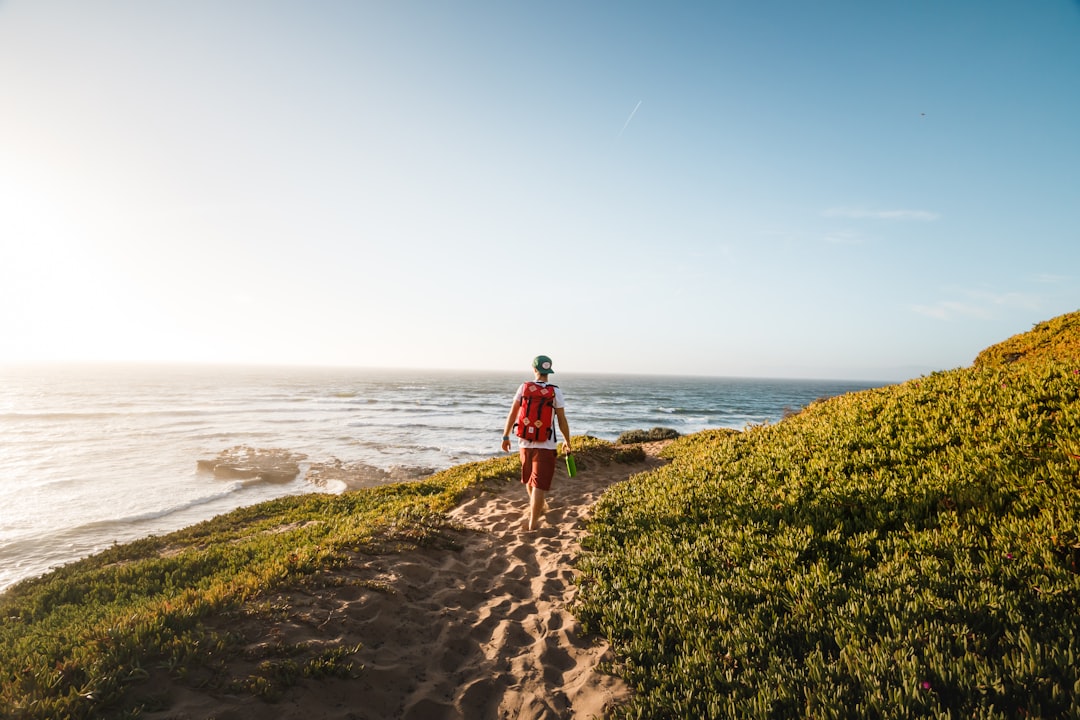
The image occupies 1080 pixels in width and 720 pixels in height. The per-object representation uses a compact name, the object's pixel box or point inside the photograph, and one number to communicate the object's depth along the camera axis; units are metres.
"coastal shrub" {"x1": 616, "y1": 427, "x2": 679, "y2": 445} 27.39
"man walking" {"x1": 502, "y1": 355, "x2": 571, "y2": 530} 8.32
